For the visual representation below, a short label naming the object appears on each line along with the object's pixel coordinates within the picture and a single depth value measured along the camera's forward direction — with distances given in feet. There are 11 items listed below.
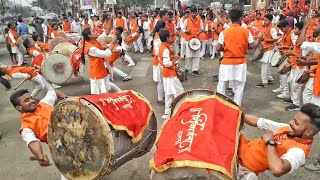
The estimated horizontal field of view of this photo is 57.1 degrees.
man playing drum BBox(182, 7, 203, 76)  30.55
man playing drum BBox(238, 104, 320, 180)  7.73
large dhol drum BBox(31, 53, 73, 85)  24.54
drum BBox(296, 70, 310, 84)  17.21
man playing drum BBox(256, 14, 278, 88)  24.85
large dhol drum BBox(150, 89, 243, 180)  7.55
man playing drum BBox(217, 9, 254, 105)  18.07
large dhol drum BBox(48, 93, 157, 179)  10.50
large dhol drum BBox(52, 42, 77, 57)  27.71
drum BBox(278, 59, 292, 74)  20.80
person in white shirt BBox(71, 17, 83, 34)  51.06
